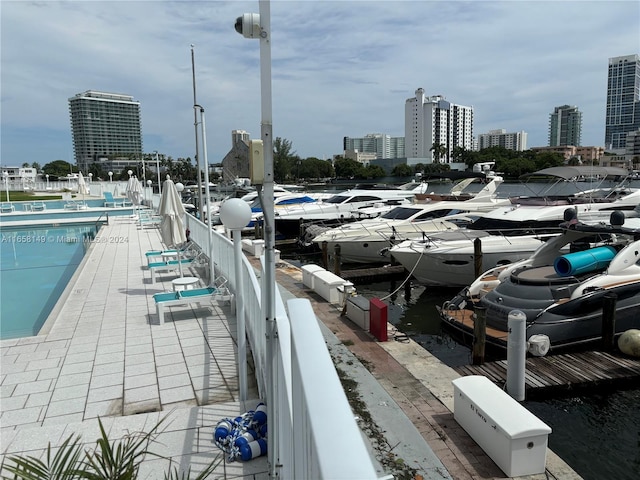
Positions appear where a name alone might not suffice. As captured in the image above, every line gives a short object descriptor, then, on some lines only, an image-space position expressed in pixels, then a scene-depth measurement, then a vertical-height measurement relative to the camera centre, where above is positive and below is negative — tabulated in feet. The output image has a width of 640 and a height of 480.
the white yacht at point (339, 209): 72.04 -4.70
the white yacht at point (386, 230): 51.80 -5.84
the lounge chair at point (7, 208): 96.71 -4.53
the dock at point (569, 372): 20.22 -9.00
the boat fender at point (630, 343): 22.97 -8.44
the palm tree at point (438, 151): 335.67 +20.29
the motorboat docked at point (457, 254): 40.09 -6.76
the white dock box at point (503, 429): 13.02 -7.41
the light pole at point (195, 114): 38.19 +5.83
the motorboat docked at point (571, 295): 24.62 -6.65
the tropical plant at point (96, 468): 7.32 -4.68
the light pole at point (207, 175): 28.86 +0.47
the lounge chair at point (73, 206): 100.52 -4.64
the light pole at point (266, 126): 8.89 +1.07
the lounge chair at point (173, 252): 36.09 -5.74
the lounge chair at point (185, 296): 23.70 -6.02
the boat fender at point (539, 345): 22.96 -8.43
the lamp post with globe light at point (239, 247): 13.39 -2.31
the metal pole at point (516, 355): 18.58 -7.36
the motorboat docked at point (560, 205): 45.50 -3.18
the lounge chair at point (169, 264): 32.72 -5.89
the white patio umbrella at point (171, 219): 31.12 -2.41
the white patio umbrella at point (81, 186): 107.20 -0.23
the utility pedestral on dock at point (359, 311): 25.89 -7.56
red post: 24.35 -7.54
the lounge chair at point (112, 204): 112.37 -4.93
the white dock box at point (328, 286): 31.42 -7.41
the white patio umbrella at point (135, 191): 79.33 -1.21
